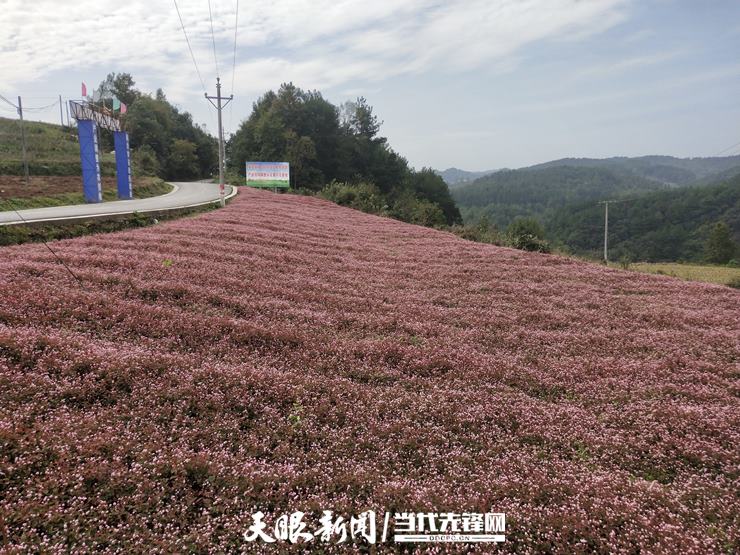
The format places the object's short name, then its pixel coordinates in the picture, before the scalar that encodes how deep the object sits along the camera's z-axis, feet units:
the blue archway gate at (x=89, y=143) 104.22
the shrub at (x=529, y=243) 97.25
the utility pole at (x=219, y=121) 111.75
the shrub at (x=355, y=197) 164.62
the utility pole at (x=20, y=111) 128.30
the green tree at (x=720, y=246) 335.32
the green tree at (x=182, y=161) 283.38
